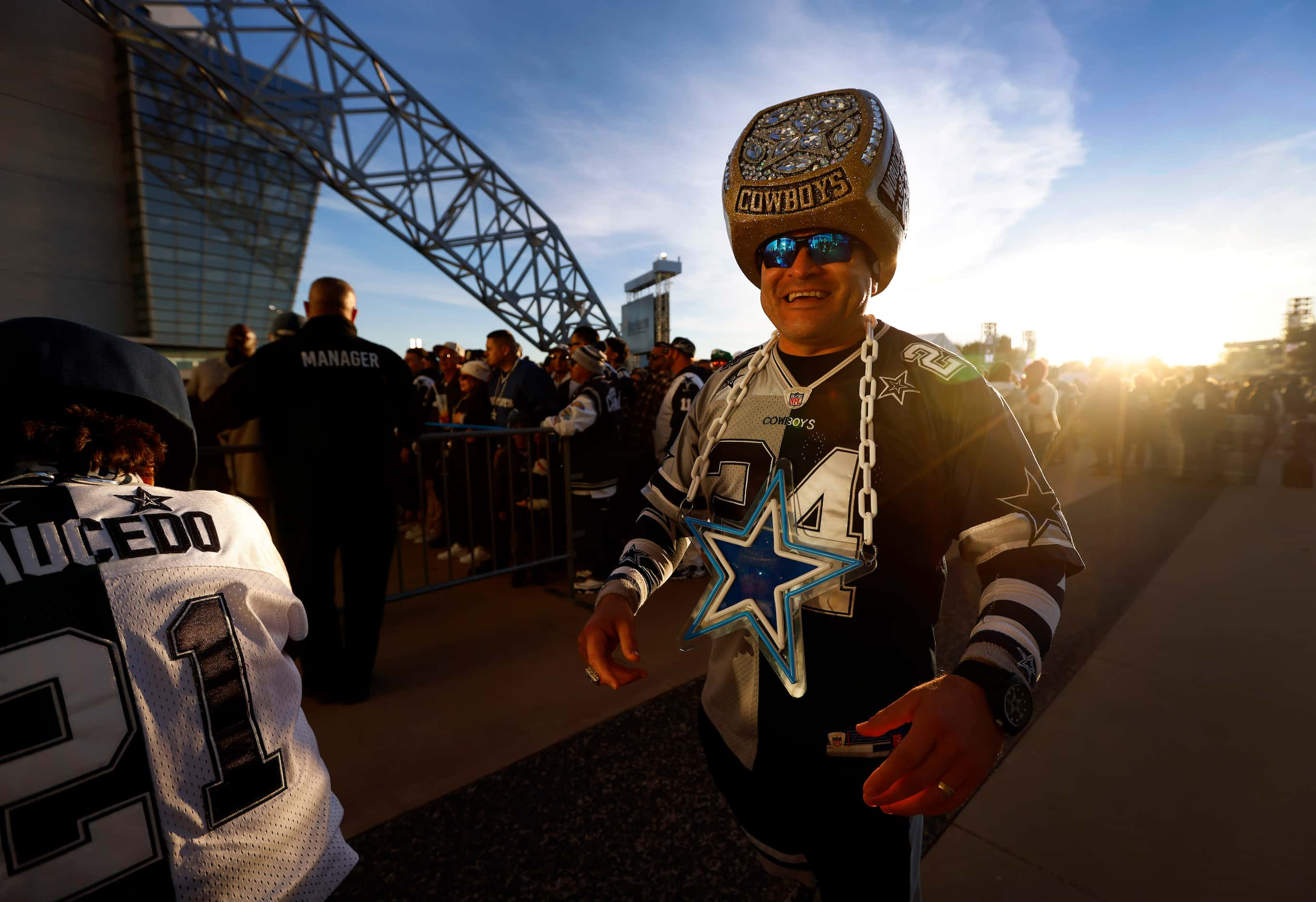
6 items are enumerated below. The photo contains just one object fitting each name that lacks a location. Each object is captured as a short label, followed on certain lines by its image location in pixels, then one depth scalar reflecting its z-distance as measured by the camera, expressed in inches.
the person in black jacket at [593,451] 185.2
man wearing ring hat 44.8
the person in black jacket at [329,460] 117.1
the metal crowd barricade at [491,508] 167.6
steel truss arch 651.5
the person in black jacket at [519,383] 211.8
